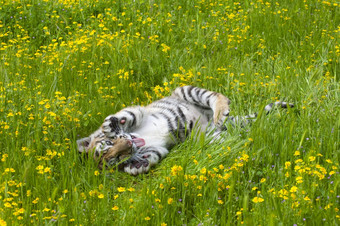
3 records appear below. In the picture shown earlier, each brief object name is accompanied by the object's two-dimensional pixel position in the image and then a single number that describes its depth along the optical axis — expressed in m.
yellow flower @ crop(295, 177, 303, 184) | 6.73
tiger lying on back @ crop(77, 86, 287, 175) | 9.50
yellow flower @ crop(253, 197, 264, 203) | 6.42
